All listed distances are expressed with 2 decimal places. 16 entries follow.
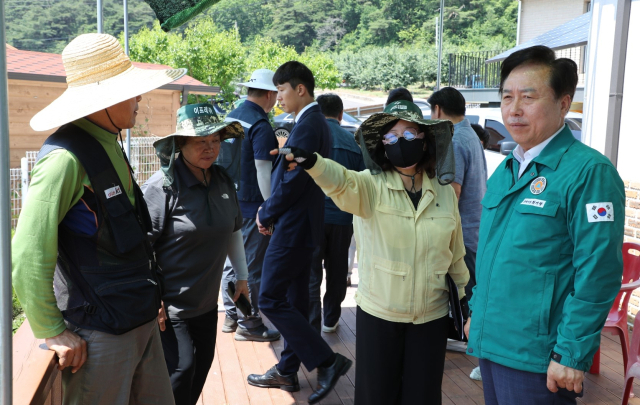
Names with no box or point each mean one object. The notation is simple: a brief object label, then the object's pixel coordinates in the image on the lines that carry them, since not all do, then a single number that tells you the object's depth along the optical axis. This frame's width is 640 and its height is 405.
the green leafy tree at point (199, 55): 29.27
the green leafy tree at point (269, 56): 43.77
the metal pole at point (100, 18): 4.80
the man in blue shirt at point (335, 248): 4.89
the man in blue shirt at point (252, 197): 4.87
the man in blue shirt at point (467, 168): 4.38
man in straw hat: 1.93
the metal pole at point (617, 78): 5.44
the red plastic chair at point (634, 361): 3.44
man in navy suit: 3.77
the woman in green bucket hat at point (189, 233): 2.91
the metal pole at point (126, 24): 7.01
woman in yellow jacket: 2.72
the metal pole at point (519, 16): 29.16
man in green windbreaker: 1.92
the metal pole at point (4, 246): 1.49
